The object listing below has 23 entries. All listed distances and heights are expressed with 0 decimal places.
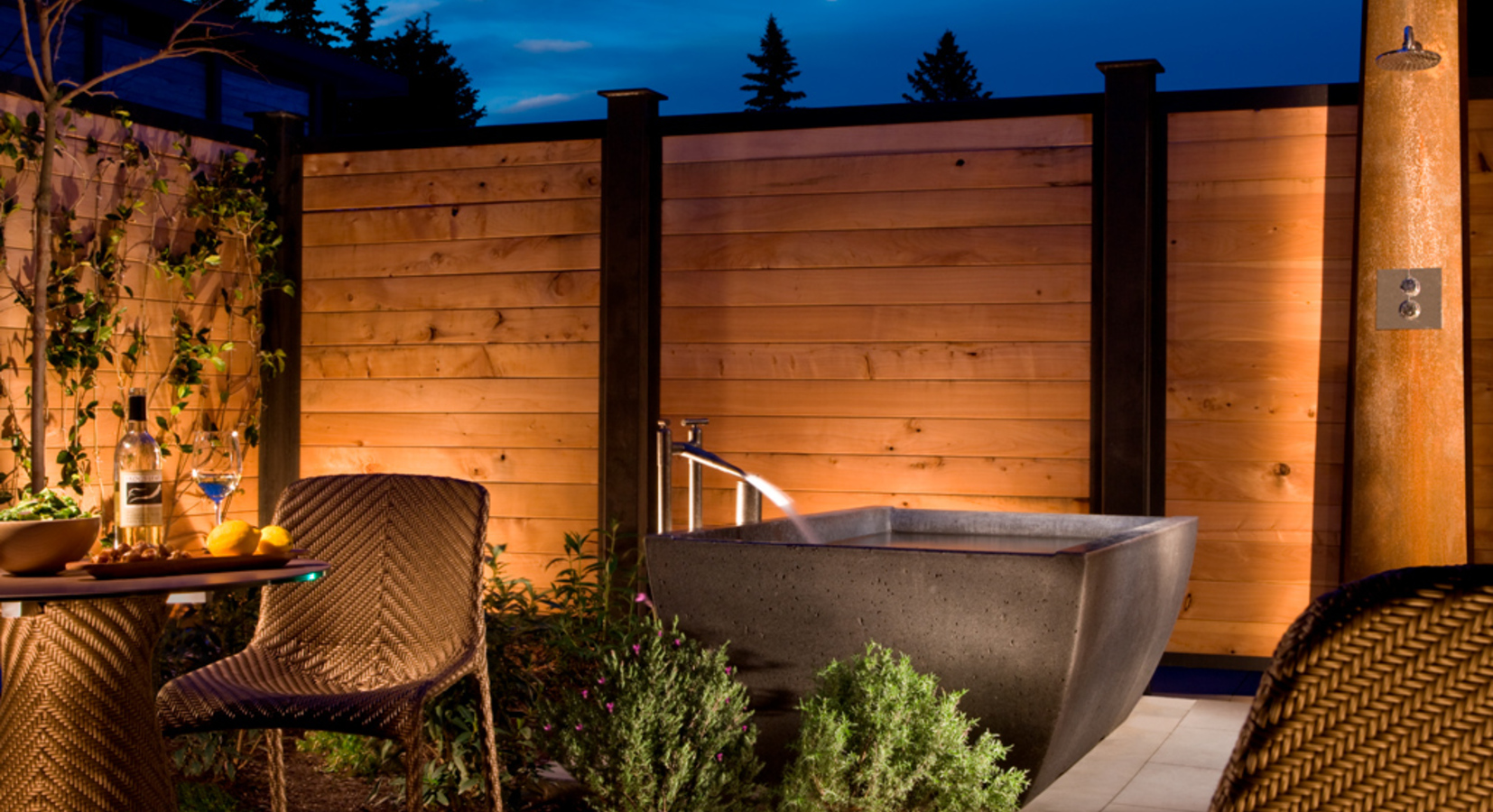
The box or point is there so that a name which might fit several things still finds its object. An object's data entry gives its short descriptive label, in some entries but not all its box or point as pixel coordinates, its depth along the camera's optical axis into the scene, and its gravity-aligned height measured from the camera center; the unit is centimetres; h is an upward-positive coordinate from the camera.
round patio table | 206 -46
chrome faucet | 373 -18
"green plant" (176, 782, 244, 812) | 295 -85
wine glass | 220 -9
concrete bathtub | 262 -39
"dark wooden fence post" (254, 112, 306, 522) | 525 +35
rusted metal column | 343 +34
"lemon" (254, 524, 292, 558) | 207 -19
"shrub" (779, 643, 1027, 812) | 249 -63
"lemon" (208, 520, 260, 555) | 201 -18
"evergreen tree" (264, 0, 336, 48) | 3074 +932
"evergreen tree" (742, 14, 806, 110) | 3512 +941
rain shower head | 325 +91
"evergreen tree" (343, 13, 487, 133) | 2938 +784
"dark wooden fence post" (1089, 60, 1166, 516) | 435 +41
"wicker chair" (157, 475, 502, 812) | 260 -34
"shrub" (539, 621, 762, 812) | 253 -61
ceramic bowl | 181 -18
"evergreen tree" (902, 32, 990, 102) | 3781 +1007
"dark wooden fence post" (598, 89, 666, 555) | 476 +40
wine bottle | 206 -11
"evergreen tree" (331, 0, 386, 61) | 3164 +948
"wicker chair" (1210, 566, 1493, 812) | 86 -18
